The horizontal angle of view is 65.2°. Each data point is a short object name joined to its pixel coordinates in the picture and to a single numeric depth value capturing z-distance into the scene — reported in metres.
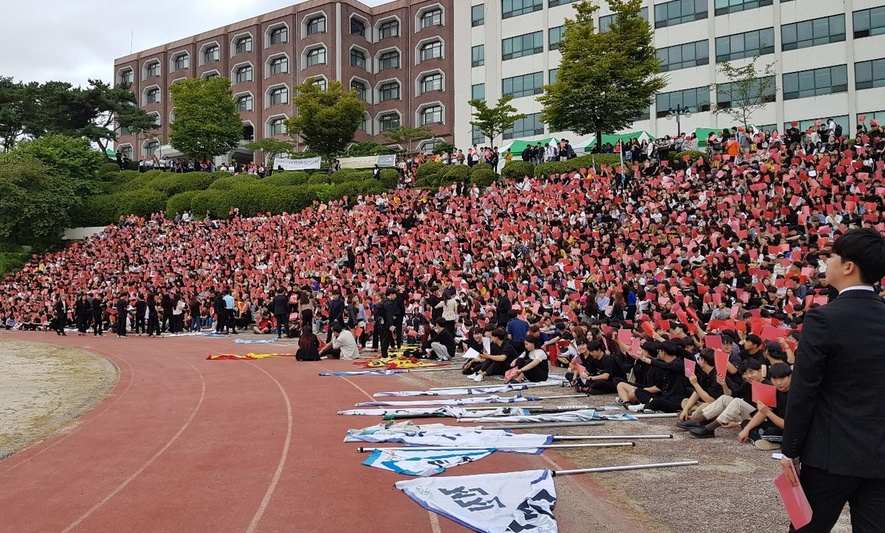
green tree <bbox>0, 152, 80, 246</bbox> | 44.34
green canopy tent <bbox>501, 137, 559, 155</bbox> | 44.56
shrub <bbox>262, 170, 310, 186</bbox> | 44.00
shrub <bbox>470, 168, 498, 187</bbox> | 32.92
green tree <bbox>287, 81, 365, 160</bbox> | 50.41
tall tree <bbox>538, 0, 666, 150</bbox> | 36.38
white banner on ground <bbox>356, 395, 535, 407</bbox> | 11.42
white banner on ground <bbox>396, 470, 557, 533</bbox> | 5.90
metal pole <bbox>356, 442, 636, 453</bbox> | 8.32
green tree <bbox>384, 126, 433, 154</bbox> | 55.53
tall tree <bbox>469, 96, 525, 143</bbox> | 44.00
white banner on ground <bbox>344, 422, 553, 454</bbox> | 8.50
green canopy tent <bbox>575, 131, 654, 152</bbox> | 40.61
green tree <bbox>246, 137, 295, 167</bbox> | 60.88
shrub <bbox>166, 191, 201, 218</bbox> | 43.81
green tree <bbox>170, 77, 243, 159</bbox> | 57.09
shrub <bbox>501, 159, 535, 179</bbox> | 32.34
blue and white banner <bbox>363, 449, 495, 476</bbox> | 7.56
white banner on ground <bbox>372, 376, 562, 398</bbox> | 12.44
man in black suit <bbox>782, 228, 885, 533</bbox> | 3.34
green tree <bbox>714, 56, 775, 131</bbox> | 41.03
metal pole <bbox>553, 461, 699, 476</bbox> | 7.28
